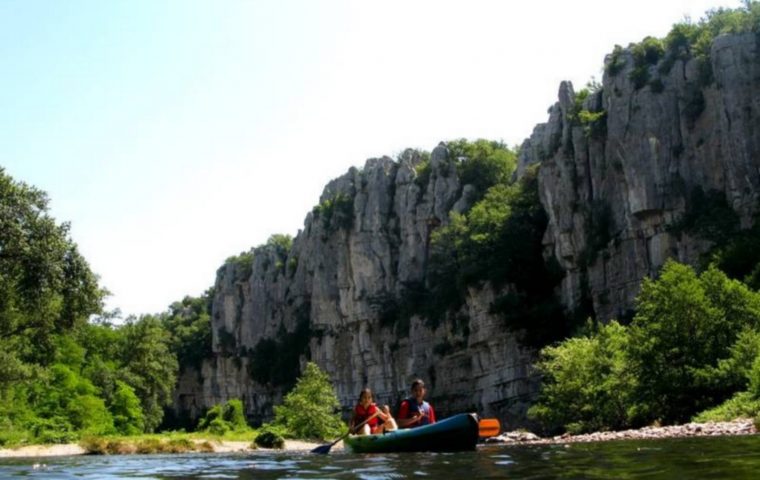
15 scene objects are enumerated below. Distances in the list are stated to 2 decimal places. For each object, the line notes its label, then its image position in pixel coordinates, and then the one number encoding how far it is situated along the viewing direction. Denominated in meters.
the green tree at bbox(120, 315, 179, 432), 73.06
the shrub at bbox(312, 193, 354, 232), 93.44
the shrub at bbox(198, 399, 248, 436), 65.00
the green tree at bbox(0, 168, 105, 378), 32.25
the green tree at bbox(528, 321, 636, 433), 35.28
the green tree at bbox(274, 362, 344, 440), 57.19
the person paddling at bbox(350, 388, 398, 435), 23.19
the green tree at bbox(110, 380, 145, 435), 61.06
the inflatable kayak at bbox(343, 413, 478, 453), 19.22
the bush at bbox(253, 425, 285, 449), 49.06
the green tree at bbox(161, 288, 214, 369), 123.75
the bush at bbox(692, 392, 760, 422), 24.90
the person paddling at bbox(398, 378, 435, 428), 21.67
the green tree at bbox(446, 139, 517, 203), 85.25
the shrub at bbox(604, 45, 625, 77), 59.50
